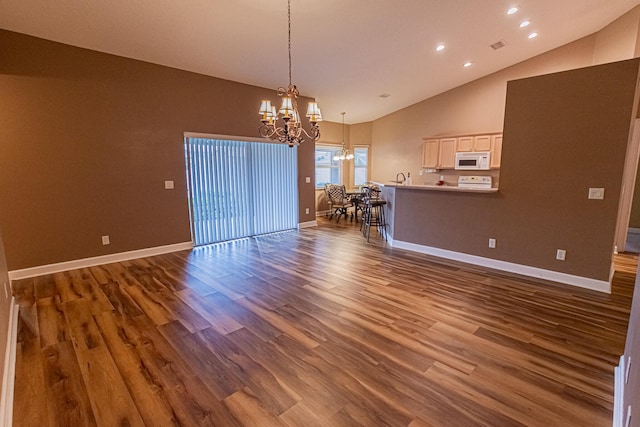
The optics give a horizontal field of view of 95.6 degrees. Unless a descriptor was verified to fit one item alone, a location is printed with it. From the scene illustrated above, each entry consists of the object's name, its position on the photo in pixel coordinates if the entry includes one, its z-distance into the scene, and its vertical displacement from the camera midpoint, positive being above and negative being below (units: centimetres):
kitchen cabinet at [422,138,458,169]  713 +46
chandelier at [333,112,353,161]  847 +51
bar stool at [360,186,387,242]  553 -83
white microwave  650 +24
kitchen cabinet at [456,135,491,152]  652 +64
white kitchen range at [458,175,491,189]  664 -23
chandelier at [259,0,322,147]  312 +64
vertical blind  507 -31
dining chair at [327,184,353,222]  788 -69
